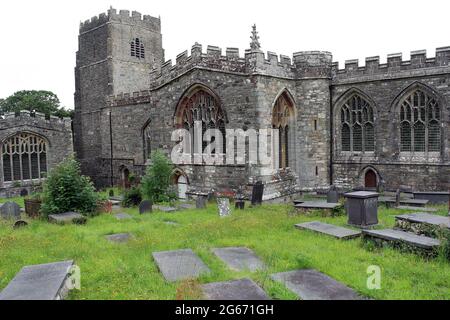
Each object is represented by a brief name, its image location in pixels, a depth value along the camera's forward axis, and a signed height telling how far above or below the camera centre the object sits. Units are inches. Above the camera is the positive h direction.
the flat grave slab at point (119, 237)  385.1 -79.5
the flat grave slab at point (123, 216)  522.7 -79.2
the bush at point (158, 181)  661.9 -39.1
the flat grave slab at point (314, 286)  220.2 -79.0
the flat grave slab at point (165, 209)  579.5 -76.5
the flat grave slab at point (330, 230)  361.1 -74.1
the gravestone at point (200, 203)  603.3 -71.2
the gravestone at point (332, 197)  577.9 -63.4
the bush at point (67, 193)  535.8 -46.3
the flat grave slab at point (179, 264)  258.1 -76.8
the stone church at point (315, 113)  653.9 +75.6
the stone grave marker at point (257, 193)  612.9 -58.8
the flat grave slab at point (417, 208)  513.3 -76.7
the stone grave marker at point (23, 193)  894.3 -73.5
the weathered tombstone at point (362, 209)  404.8 -57.8
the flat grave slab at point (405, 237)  297.4 -69.2
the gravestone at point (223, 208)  521.3 -69.1
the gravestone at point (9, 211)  543.5 -69.2
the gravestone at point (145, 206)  559.2 -68.4
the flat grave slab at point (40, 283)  207.6 -71.0
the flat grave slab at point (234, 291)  215.3 -77.1
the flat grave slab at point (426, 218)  337.7 -60.5
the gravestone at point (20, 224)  471.8 -76.4
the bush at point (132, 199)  674.8 -69.7
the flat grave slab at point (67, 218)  490.9 -74.0
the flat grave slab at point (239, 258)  279.1 -78.6
